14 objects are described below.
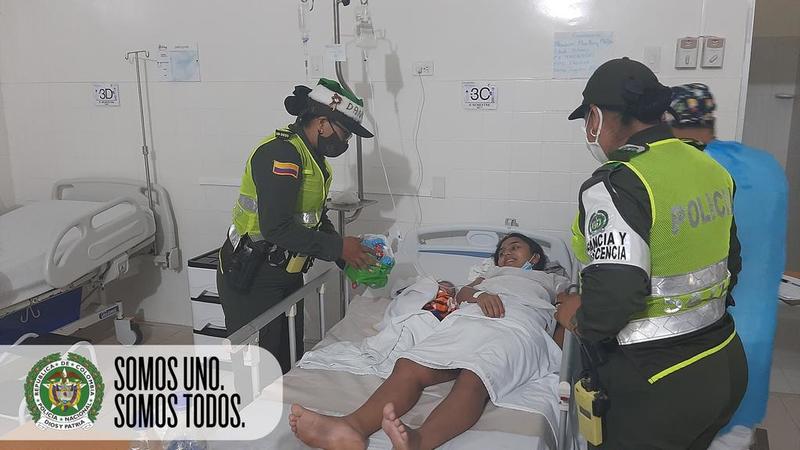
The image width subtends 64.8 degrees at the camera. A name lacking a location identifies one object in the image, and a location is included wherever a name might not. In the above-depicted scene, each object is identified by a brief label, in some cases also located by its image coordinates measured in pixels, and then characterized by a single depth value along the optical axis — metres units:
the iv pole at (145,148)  3.91
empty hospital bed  3.28
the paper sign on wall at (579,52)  3.13
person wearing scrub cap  1.80
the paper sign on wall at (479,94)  3.34
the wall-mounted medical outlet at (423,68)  3.39
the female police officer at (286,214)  2.38
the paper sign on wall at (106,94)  4.04
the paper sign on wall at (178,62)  3.81
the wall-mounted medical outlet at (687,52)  3.01
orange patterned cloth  2.70
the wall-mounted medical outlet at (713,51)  2.98
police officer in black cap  1.46
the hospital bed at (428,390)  1.89
